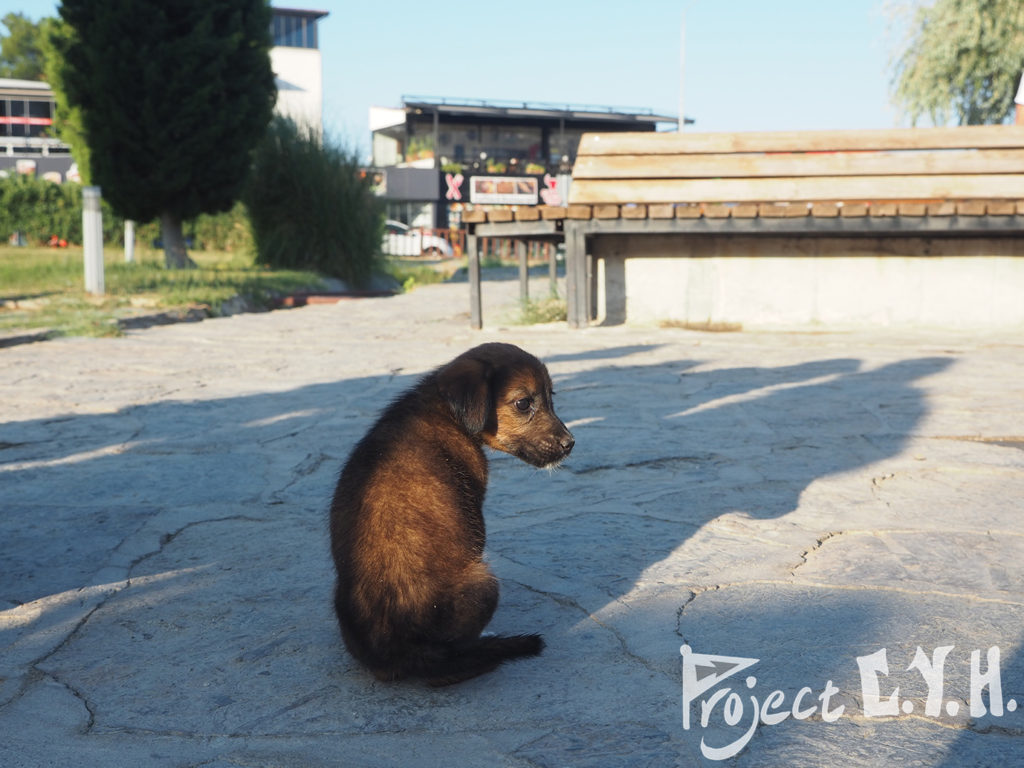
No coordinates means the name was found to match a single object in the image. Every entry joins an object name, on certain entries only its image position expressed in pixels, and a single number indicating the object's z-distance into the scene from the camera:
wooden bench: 9.14
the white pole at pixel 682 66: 41.16
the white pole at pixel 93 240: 12.74
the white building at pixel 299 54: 58.09
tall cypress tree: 16.44
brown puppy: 2.48
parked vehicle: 37.31
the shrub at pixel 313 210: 19.58
